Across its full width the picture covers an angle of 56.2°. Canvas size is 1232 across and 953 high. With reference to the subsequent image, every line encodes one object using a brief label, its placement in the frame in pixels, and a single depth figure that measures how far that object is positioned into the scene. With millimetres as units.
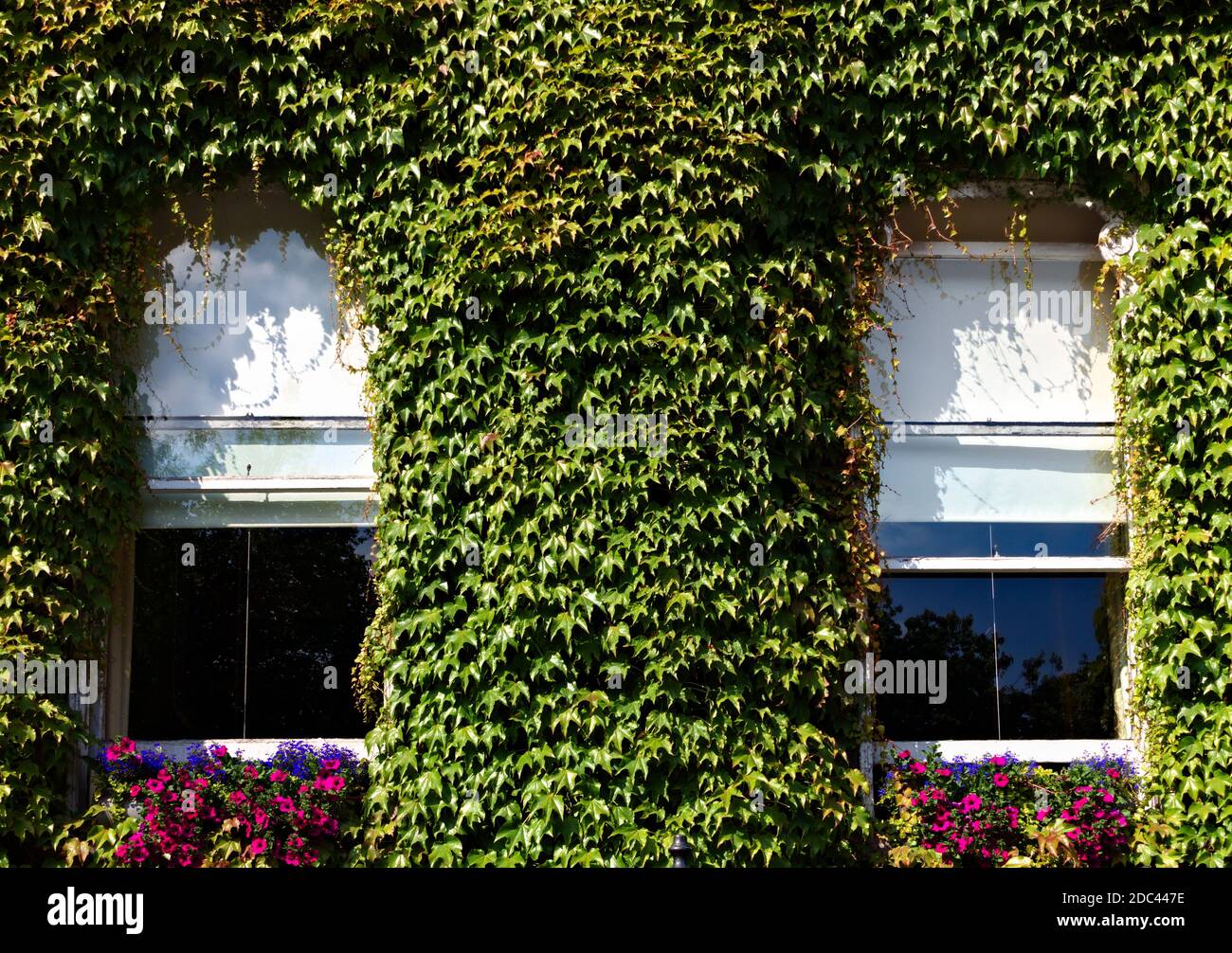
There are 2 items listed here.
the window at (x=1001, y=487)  6113
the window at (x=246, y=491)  6023
